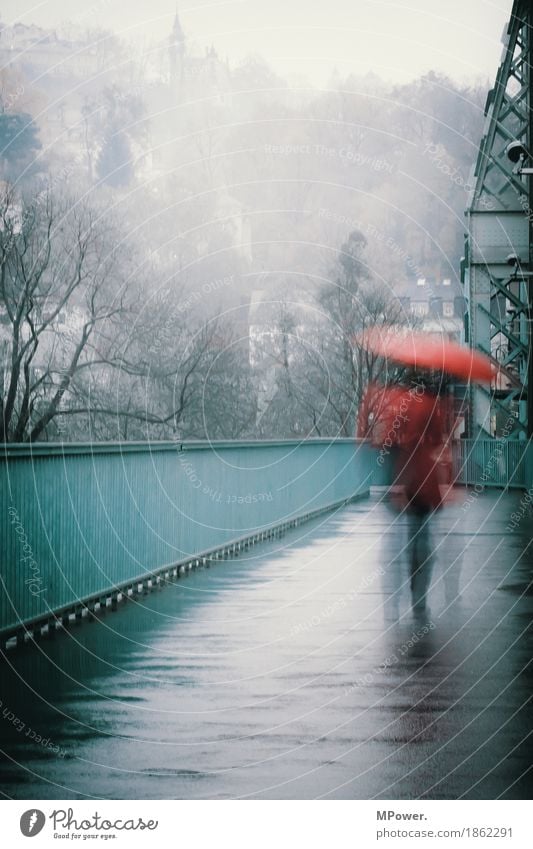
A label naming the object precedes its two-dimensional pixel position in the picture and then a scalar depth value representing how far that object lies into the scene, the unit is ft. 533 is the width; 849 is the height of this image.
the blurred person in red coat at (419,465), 44.32
